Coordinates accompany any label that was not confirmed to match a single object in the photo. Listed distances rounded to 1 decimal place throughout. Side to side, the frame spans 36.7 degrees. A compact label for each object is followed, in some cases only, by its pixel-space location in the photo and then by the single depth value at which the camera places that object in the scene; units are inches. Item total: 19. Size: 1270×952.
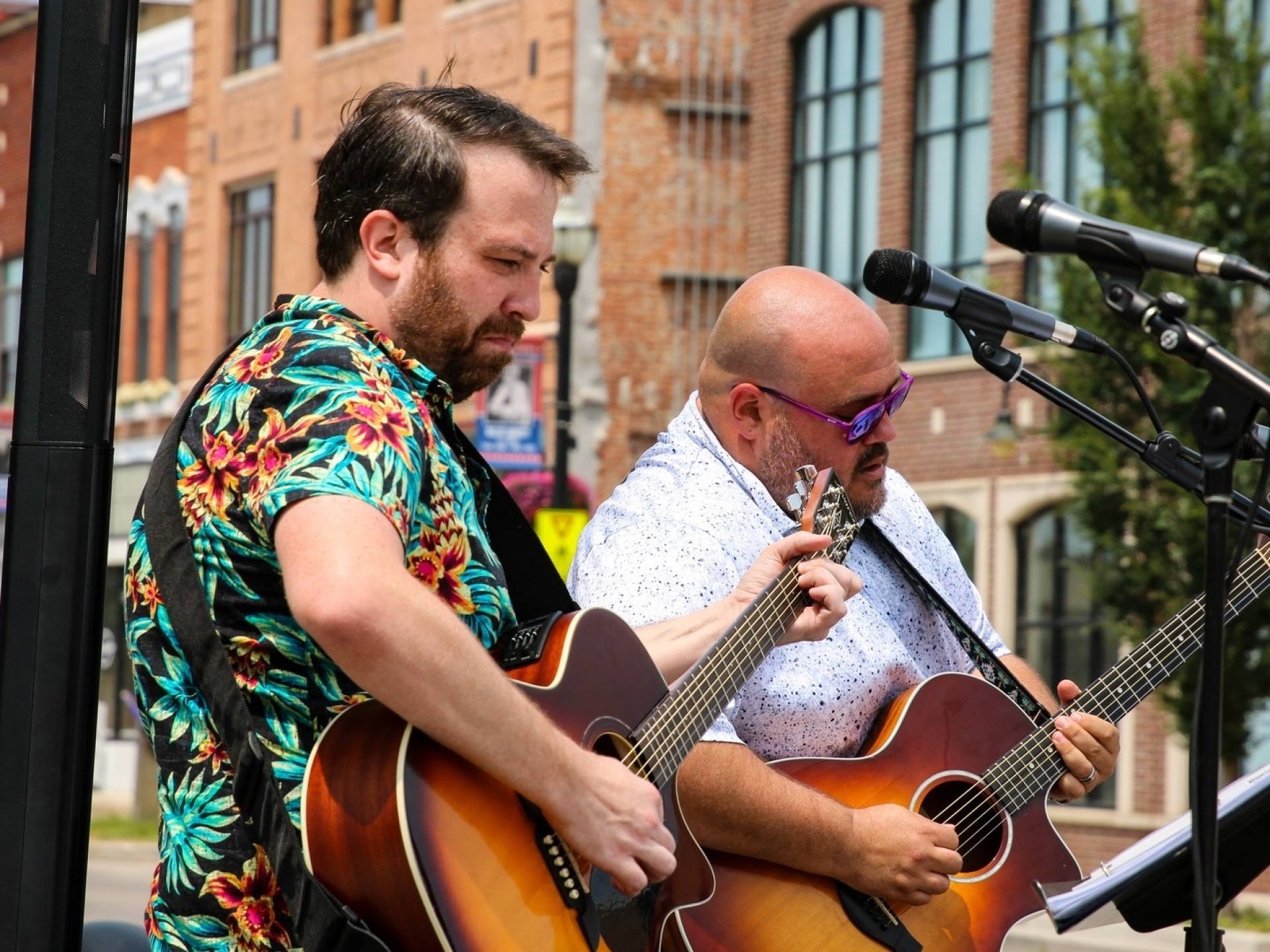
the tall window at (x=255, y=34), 1081.4
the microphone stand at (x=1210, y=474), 103.9
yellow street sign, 516.7
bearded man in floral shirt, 98.1
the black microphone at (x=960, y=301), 131.9
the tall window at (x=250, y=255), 1066.1
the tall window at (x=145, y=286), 1144.8
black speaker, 109.6
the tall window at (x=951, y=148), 773.3
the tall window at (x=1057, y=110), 711.1
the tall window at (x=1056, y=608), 717.3
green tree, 546.0
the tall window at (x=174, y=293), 1122.7
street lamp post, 535.8
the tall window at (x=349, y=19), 1021.8
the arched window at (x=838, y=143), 831.1
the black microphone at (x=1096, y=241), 107.9
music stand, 113.3
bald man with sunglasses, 138.3
